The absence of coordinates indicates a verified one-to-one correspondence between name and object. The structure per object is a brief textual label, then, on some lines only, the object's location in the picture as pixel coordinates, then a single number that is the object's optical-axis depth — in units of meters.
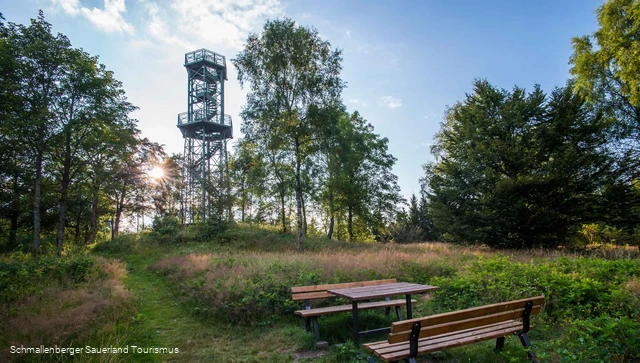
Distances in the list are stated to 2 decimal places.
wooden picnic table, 4.64
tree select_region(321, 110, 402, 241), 25.47
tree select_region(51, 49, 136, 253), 14.78
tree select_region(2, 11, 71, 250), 13.05
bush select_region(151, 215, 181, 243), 21.02
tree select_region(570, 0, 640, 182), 14.00
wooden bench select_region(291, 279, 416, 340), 5.33
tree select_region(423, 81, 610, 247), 15.05
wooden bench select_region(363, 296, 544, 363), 3.35
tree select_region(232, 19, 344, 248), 17.58
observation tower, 27.34
